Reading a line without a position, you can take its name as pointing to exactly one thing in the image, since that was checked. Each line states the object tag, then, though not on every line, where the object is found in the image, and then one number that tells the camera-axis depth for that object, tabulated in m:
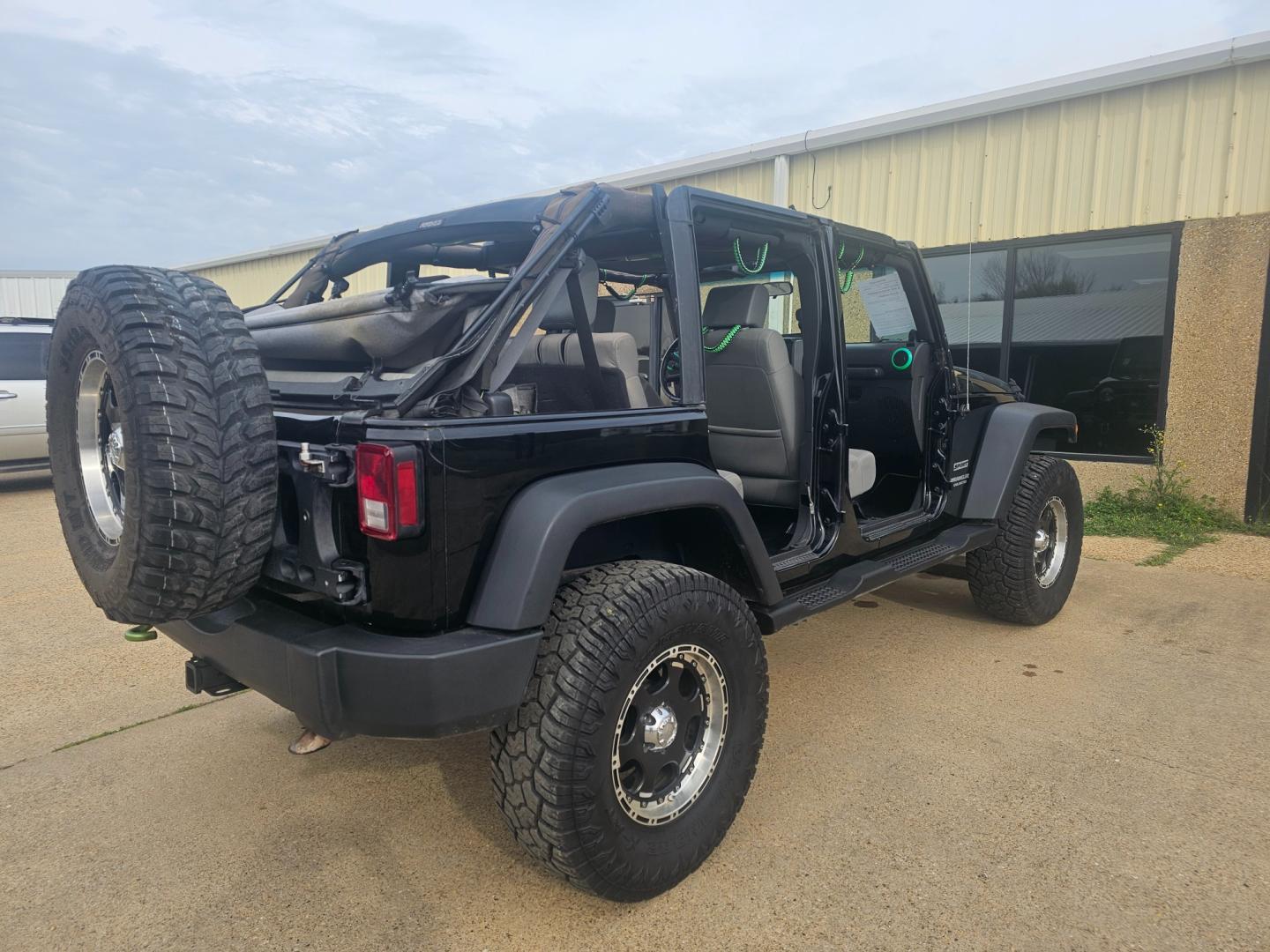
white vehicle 8.55
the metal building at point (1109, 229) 6.18
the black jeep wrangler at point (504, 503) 1.88
